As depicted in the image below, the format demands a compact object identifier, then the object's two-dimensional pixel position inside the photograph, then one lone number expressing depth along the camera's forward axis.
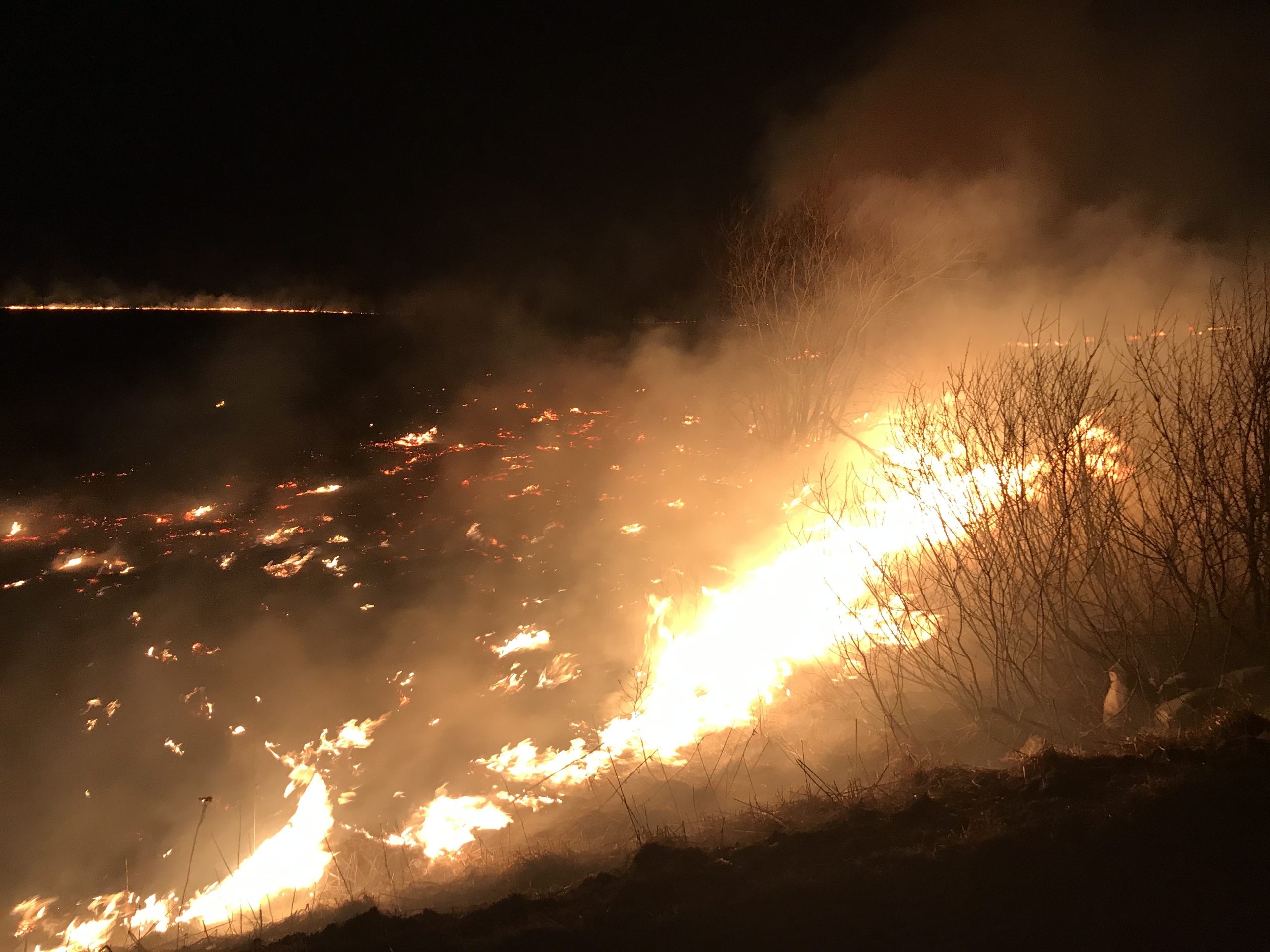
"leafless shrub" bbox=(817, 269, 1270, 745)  4.60
